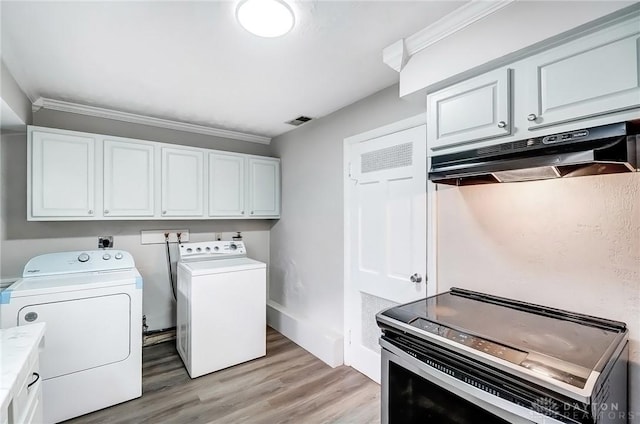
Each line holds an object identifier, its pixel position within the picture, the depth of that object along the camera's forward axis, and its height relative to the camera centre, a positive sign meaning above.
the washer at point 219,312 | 2.58 -0.90
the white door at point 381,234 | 2.16 -0.17
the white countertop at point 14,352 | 1.01 -0.57
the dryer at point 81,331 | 2.02 -0.85
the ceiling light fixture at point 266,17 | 1.42 +0.97
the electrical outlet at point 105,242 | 2.93 -0.29
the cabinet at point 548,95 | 1.07 +0.50
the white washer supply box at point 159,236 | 3.16 -0.25
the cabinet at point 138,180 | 2.47 +0.31
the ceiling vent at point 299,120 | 3.08 +0.97
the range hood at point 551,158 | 1.07 +0.23
